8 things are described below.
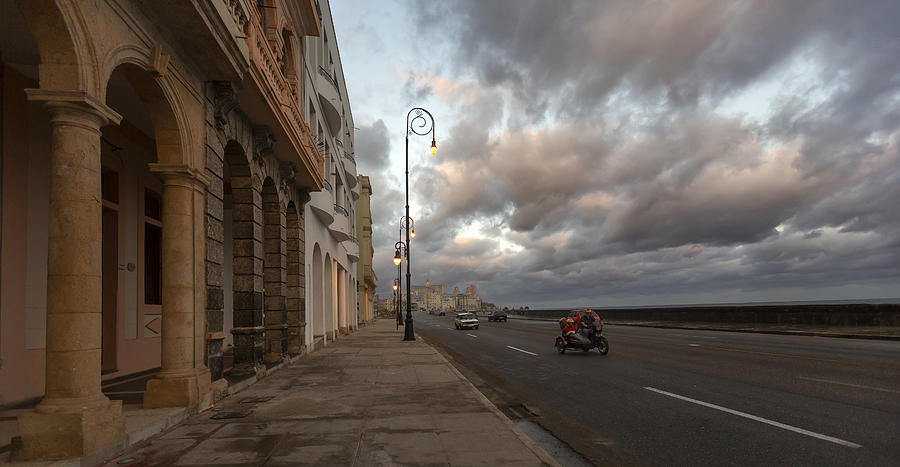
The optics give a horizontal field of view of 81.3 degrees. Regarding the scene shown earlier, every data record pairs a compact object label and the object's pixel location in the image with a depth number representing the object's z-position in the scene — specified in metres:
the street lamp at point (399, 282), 38.12
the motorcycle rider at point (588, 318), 16.56
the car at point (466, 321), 39.36
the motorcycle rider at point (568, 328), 16.67
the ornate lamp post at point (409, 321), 24.03
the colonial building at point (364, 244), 57.34
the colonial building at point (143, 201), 5.46
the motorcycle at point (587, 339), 15.99
